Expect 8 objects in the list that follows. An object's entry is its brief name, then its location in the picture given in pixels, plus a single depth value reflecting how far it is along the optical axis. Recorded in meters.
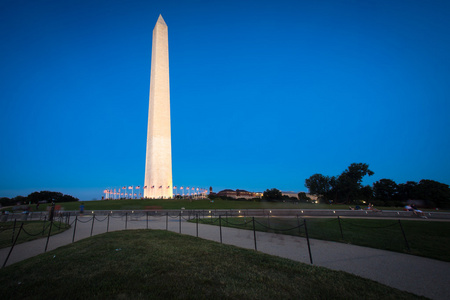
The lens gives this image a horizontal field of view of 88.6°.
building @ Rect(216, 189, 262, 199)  110.12
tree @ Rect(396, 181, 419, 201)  56.37
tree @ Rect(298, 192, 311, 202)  85.36
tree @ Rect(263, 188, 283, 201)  73.88
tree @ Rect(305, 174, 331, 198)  67.62
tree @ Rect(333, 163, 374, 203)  61.06
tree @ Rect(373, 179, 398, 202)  60.97
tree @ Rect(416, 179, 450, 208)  48.97
